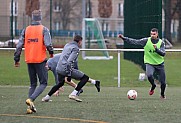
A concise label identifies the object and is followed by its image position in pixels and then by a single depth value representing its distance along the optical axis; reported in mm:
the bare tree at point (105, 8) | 58812
